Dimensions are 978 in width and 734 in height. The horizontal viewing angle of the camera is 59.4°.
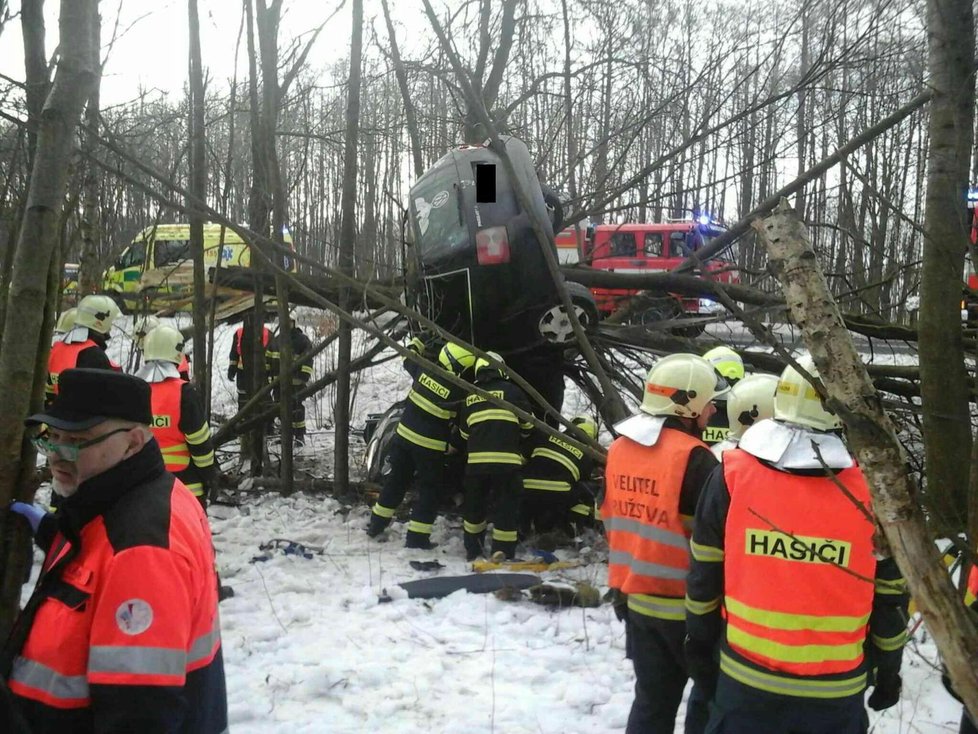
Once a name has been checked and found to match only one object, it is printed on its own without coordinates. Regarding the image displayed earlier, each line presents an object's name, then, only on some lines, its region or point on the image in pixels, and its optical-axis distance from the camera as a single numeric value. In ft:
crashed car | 22.22
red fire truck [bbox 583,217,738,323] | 60.80
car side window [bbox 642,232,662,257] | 62.44
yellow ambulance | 28.63
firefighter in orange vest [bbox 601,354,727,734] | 11.52
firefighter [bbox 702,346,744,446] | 17.74
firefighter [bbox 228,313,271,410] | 33.12
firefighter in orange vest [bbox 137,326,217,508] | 18.63
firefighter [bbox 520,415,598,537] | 22.08
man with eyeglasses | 6.07
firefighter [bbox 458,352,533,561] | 20.52
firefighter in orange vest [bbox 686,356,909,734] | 8.89
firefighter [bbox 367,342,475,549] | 21.43
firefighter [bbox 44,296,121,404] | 21.83
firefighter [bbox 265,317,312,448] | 34.88
